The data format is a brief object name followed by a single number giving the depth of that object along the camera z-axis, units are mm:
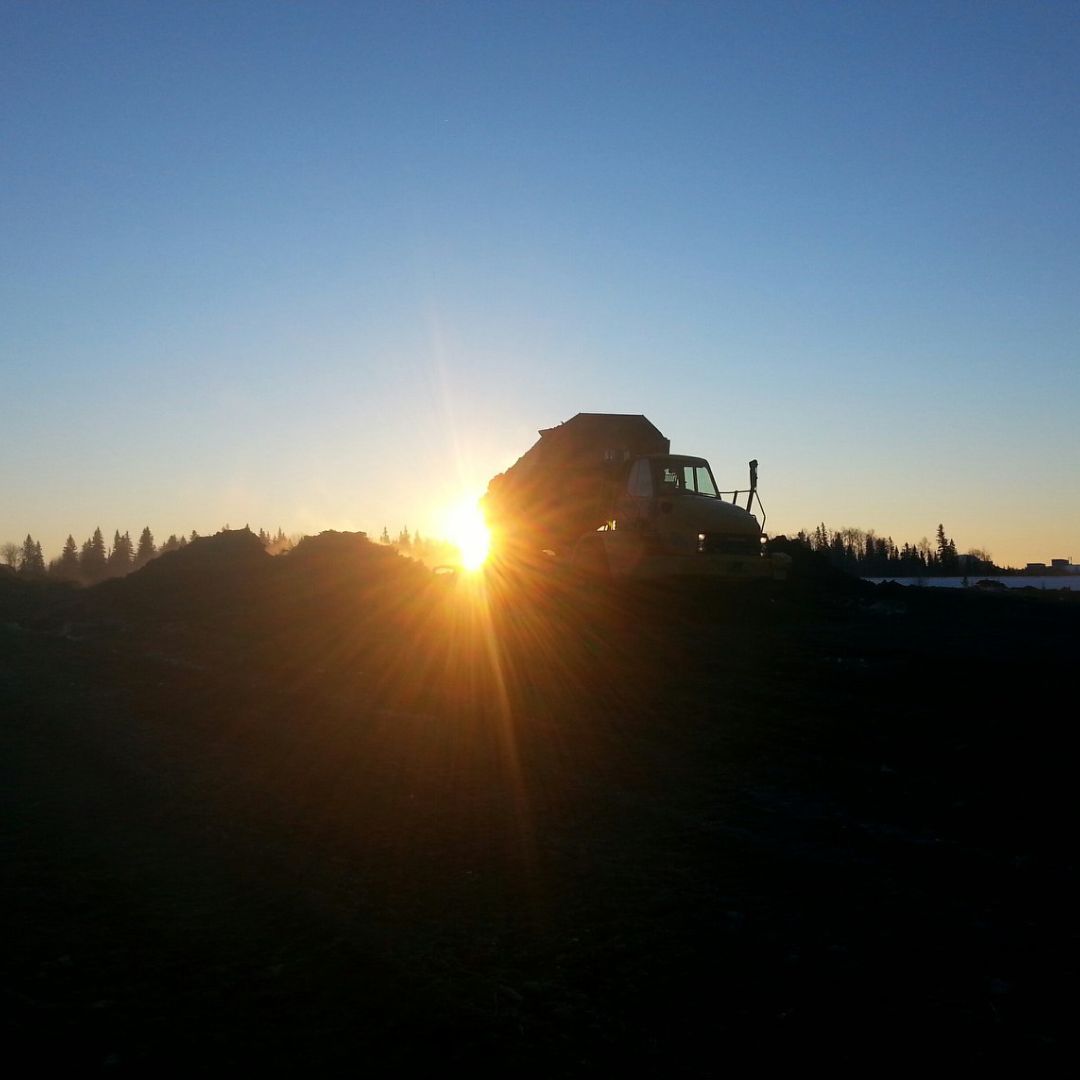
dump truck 16422
